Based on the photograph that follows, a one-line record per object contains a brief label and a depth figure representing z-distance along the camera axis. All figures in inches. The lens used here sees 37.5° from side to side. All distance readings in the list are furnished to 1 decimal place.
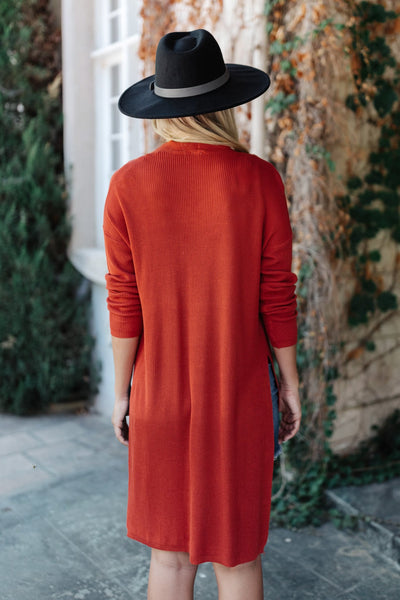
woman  58.5
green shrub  174.9
